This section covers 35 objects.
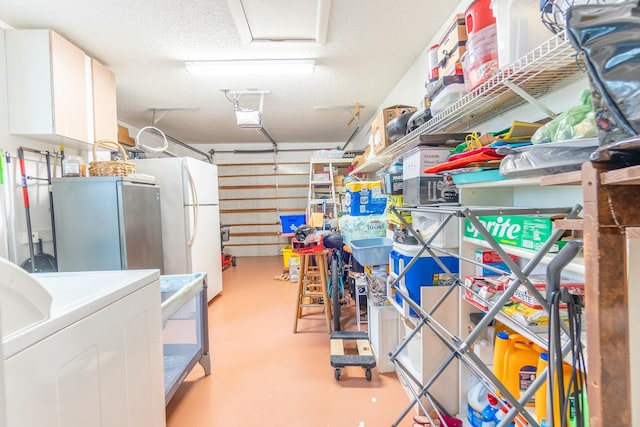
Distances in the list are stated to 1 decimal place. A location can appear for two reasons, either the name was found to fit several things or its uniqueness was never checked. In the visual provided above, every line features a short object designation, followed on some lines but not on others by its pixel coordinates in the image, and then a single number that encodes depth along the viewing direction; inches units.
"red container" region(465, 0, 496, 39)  43.4
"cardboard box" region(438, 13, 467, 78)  52.6
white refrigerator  135.7
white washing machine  26.1
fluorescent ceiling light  104.1
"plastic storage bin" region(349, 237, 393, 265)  81.4
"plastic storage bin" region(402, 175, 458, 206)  60.4
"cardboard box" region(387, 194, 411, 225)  77.0
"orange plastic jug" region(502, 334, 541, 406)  44.0
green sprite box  38.1
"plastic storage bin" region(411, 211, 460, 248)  60.1
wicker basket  94.7
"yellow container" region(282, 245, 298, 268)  197.6
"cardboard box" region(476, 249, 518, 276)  53.2
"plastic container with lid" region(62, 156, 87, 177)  92.4
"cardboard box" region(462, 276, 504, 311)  45.1
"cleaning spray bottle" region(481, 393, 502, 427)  50.7
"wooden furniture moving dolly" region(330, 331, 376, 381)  81.0
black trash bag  16.1
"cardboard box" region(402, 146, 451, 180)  59.9
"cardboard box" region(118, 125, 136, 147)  156.7
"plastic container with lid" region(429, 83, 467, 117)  51.9
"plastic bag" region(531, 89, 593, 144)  27.4
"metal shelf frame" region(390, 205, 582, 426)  29.0
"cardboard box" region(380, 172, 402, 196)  79.3
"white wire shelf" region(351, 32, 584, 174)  32.4
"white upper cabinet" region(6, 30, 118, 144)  81.5
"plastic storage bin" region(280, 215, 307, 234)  218.5
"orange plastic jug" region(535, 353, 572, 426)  37.5
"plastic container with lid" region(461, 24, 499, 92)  42.3
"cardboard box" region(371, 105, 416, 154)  89.7
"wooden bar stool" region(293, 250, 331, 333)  111.0
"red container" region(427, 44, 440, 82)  64.2
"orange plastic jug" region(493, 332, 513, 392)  47.2
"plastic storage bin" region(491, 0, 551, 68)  36.1
